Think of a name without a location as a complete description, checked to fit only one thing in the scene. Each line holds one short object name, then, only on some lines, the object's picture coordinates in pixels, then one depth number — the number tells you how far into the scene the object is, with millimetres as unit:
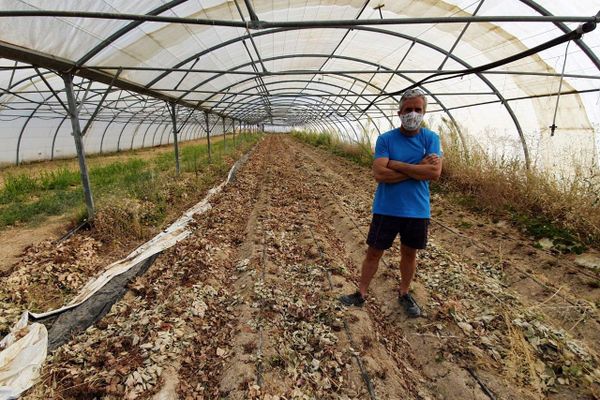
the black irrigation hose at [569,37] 2711
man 2594
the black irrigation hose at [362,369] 2239
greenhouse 2410
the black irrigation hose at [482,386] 2166
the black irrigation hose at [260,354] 2316
